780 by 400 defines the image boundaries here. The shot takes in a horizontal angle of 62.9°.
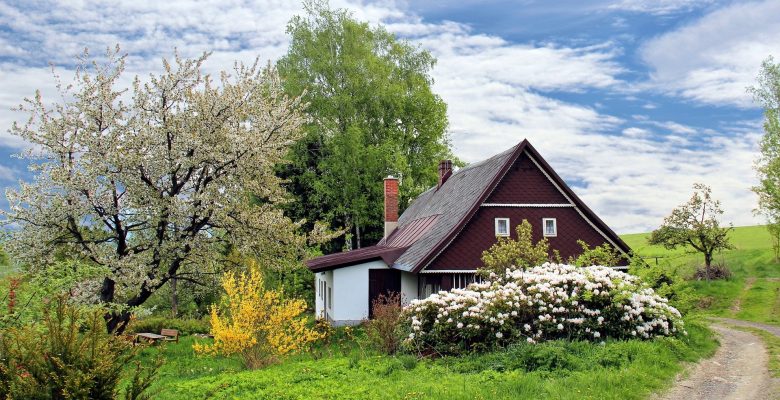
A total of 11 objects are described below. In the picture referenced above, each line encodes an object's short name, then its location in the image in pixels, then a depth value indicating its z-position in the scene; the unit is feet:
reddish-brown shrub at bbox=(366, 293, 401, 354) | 51.11
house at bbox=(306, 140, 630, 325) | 76.59
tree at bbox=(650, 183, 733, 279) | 105.09
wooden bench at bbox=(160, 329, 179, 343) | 78.18
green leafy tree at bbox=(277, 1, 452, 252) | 126.21
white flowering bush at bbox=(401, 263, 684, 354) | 48.32
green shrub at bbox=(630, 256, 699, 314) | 55.62
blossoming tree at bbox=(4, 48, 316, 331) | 59.47
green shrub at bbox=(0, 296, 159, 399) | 25.46
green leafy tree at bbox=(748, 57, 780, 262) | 117.80
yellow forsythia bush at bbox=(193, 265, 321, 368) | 51.47
